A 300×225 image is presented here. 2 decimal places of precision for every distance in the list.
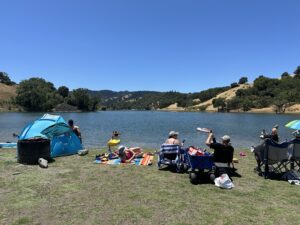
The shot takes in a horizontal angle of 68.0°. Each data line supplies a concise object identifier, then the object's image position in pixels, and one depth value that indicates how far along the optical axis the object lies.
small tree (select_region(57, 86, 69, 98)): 142.55
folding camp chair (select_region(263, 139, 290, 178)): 7.58
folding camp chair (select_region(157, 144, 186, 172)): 8.27
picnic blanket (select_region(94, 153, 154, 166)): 9.49
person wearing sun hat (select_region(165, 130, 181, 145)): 8.57
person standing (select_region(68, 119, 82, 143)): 12.09
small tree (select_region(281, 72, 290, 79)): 135.53
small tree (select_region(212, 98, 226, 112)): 121.38
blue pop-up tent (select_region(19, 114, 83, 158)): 10.82
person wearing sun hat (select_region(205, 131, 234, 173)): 7.59
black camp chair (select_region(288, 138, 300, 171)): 7.83
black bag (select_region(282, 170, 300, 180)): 7.46
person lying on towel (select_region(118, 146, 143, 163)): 9.83
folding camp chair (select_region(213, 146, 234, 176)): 7.59
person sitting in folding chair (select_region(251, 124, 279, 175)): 7.75
